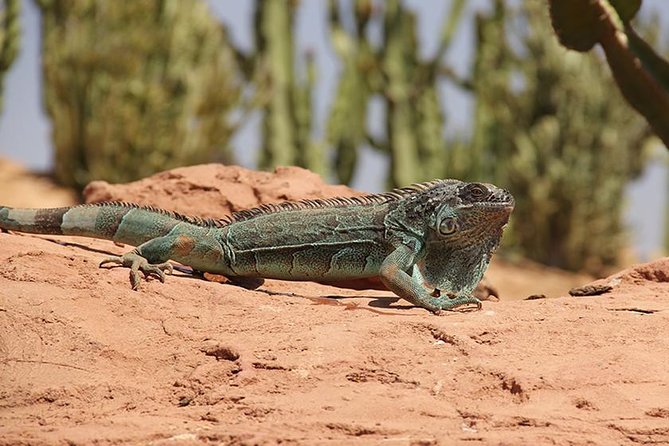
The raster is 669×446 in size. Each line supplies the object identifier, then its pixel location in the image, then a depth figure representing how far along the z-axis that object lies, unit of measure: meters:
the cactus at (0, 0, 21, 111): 15.98
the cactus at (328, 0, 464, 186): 19.91
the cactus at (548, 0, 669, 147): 8.59
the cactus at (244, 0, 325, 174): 18.95
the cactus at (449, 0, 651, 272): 21.81
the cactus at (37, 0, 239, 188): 18.20
